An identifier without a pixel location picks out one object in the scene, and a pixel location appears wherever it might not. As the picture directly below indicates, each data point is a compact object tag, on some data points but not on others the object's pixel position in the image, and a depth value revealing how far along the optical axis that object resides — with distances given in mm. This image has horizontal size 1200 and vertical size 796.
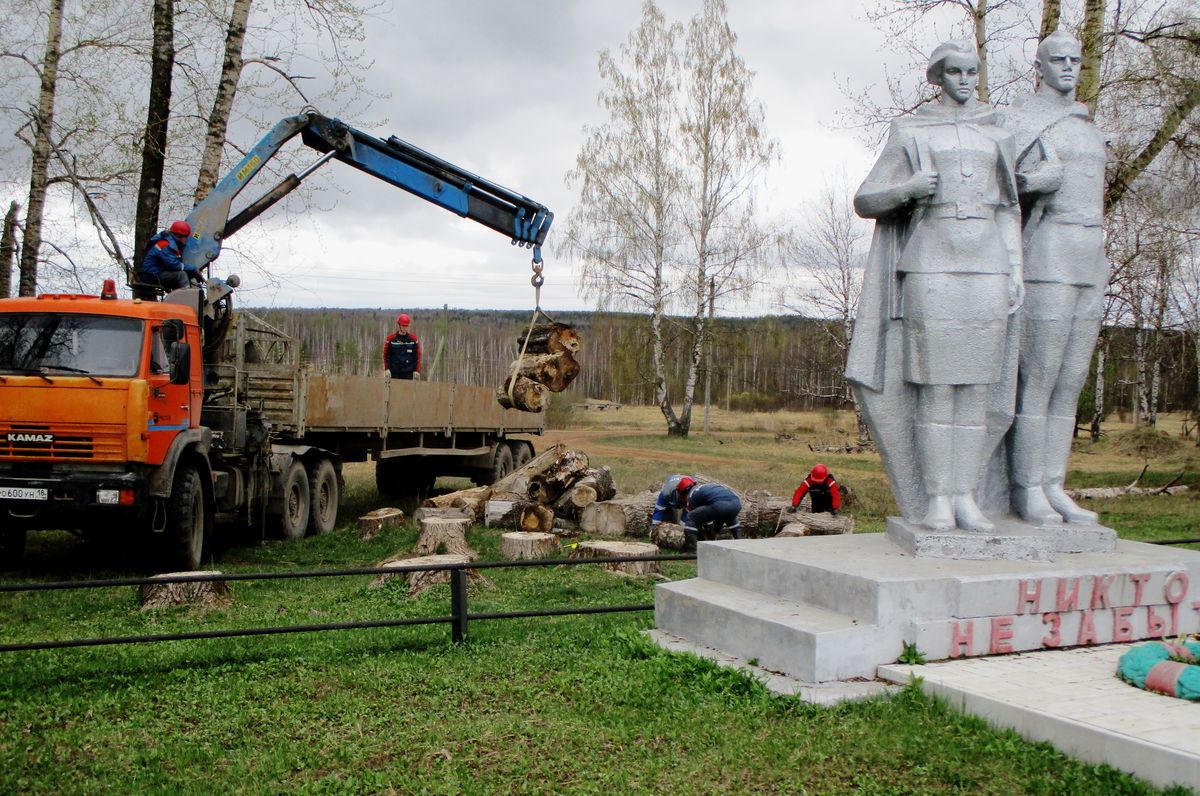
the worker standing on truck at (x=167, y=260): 10461
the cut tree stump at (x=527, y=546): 10305
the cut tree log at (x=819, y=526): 11648
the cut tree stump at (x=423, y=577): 8344
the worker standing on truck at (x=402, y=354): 15109
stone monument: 5215
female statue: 5871
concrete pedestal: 5074
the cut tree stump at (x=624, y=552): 9719
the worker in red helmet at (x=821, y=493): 12492
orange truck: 8789
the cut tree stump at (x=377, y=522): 12414
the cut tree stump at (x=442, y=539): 10273
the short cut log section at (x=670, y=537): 11398
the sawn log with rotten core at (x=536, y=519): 12562
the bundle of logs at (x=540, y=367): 10961
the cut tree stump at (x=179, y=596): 7637
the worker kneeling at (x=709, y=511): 10891
